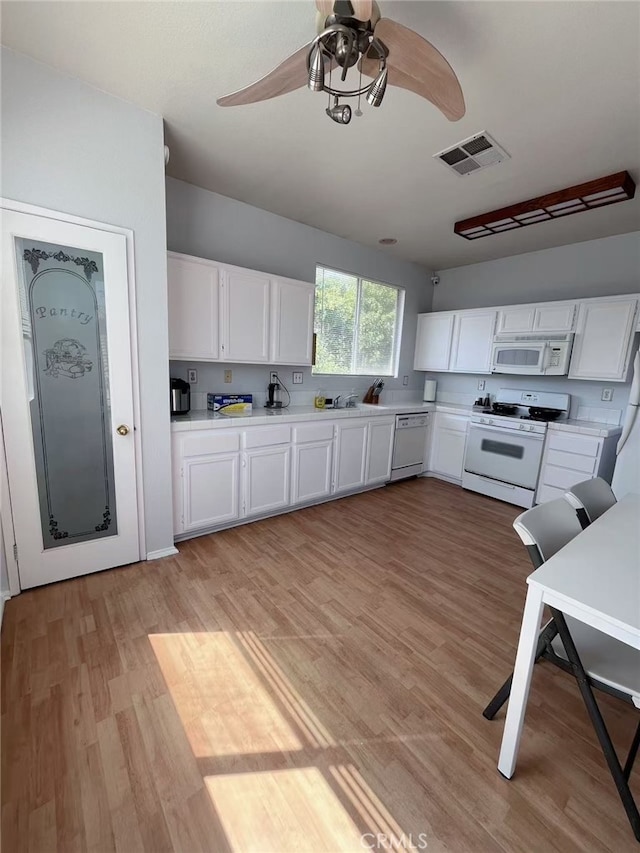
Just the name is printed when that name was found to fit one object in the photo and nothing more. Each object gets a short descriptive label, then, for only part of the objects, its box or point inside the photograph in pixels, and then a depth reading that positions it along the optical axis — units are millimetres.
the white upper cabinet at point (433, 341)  4637
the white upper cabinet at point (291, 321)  3229
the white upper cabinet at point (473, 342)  4203
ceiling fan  1119
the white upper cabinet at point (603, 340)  3244
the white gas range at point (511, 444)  3611
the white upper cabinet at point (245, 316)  2928
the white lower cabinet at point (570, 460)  3260
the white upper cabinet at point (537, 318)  3580
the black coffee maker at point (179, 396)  2713
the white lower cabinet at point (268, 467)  2639
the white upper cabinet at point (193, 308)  2654
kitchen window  3990
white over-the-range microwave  3604
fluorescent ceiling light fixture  2451
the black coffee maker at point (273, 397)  3521
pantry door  1851
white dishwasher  4148
